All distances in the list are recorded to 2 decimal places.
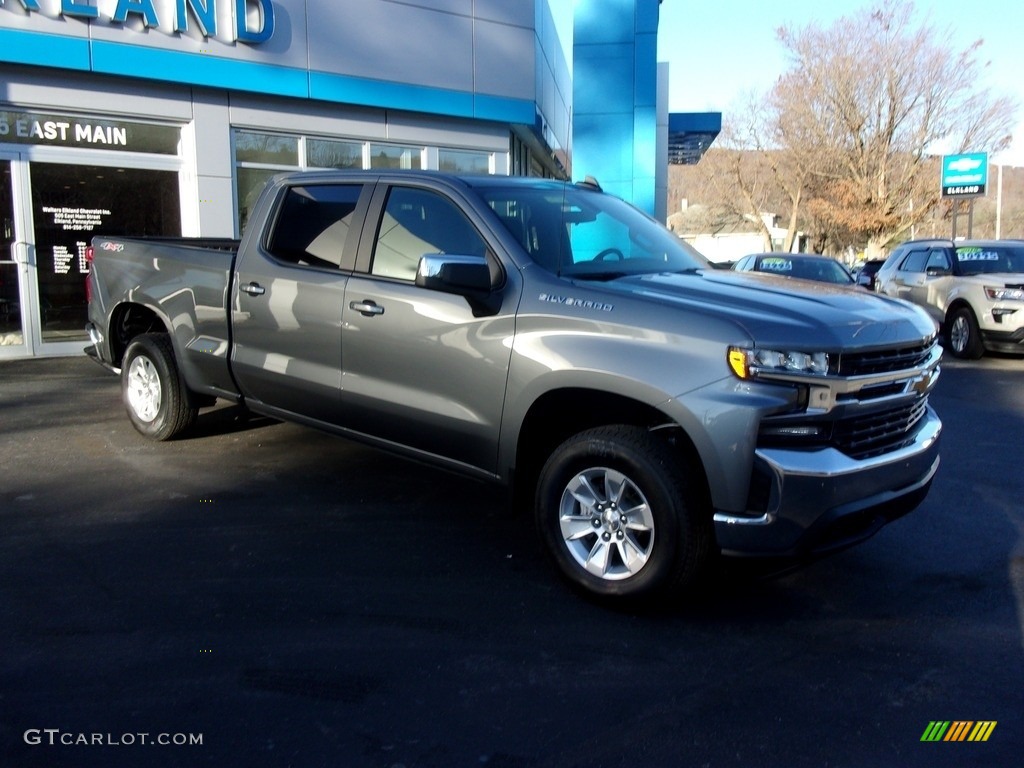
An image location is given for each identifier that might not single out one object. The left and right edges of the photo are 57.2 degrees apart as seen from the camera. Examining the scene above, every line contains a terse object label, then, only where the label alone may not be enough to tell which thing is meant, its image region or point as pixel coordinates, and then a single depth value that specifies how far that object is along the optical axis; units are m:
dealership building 11.35
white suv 12.17
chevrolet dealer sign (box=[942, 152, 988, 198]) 26.08
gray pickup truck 3.66
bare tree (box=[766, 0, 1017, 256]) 36.59
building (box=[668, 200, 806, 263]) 64.50
